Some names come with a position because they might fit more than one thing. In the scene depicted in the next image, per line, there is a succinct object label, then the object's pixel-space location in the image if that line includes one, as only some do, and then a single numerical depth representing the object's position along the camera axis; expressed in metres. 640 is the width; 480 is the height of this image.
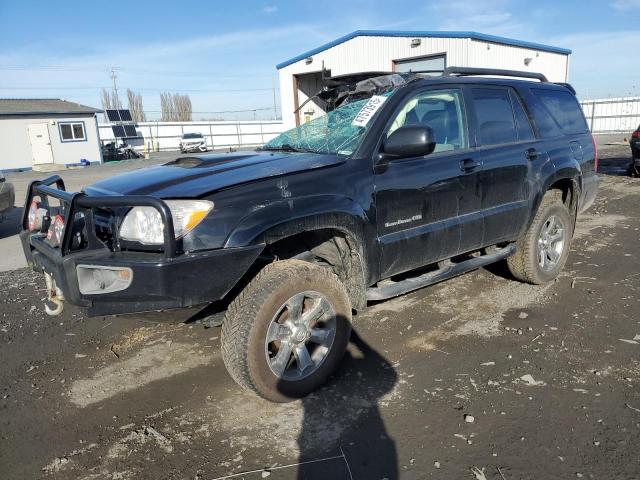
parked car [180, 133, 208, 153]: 36.34
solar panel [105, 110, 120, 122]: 37.56
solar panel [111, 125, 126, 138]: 38.00
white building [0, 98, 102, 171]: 27.05
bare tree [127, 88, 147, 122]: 82.00
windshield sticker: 3.50
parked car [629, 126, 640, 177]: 11.93
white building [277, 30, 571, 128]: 18.16
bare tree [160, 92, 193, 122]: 83.94
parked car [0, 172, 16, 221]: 7.95
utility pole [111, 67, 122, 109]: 76.12
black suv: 2.59
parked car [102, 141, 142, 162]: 32.50
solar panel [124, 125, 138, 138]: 39.03
